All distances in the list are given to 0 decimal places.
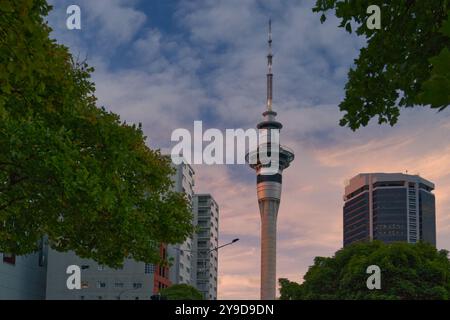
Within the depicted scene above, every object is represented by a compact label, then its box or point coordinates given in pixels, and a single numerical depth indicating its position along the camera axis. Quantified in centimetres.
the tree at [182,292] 10619
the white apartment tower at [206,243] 17662
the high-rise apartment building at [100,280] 11719
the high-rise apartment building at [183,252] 14038
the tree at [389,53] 1205
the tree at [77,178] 2034
